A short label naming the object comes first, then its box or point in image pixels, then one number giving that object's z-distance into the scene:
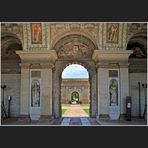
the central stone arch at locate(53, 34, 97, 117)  20.28
